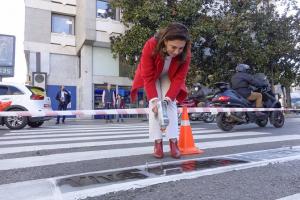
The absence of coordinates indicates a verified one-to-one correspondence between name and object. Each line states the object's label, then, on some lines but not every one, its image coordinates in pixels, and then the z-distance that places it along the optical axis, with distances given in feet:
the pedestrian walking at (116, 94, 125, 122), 40.36
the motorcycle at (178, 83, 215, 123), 28.41
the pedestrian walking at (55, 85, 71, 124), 33.93
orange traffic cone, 10.26
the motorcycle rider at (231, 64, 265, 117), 19.50
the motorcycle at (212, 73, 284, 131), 18.74
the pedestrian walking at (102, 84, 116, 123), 37.47
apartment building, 51.06
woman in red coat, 8.70
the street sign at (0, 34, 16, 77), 46.11
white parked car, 23.93
